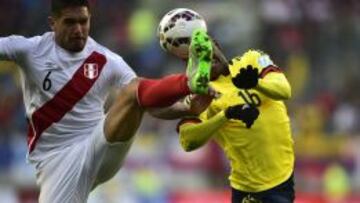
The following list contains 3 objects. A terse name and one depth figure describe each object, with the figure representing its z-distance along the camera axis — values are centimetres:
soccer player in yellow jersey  1747
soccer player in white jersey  1811
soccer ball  1686
